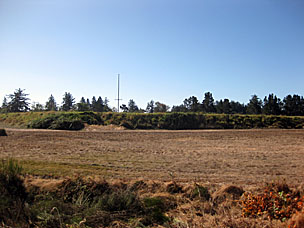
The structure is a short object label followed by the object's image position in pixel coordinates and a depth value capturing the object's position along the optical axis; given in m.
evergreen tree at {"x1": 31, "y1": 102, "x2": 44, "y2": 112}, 67.70
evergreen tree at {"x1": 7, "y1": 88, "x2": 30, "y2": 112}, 64.38
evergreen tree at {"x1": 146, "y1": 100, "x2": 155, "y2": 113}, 72.69
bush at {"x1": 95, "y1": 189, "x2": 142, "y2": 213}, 5.27
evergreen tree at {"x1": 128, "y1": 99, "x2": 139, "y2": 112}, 76.12
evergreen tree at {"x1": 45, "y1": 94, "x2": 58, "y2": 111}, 81.12
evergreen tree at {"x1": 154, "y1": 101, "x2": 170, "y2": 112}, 72.42
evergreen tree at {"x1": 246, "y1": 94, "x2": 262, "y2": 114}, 59.78
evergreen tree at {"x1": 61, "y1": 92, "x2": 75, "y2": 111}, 71.68
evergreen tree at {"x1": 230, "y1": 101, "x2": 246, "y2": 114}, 74.56
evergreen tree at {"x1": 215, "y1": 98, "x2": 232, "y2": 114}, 60.20
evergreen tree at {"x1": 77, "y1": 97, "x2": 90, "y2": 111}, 50.28
